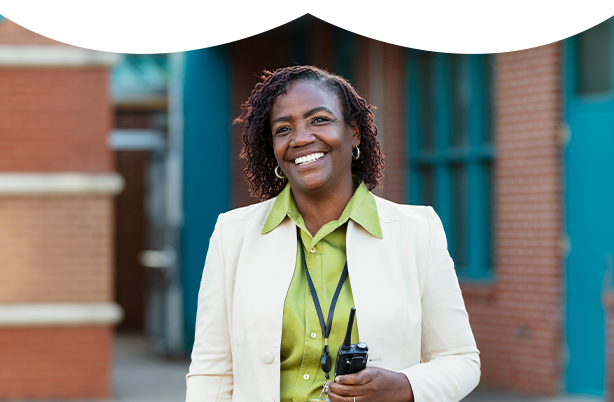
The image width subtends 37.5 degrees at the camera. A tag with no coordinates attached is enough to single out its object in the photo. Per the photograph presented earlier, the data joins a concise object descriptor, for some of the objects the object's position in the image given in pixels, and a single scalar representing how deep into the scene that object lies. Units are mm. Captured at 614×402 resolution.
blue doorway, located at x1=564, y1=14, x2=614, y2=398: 7324
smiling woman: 2508
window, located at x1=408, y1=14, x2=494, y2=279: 8742
